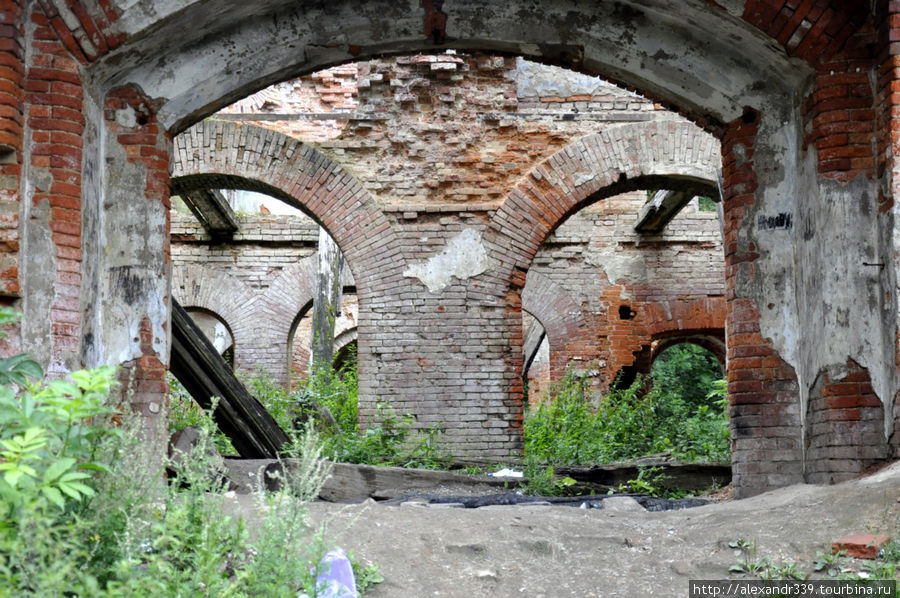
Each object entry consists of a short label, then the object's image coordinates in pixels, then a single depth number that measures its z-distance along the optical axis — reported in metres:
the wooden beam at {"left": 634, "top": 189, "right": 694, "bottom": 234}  13.09
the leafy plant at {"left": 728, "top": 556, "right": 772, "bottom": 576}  4.53
